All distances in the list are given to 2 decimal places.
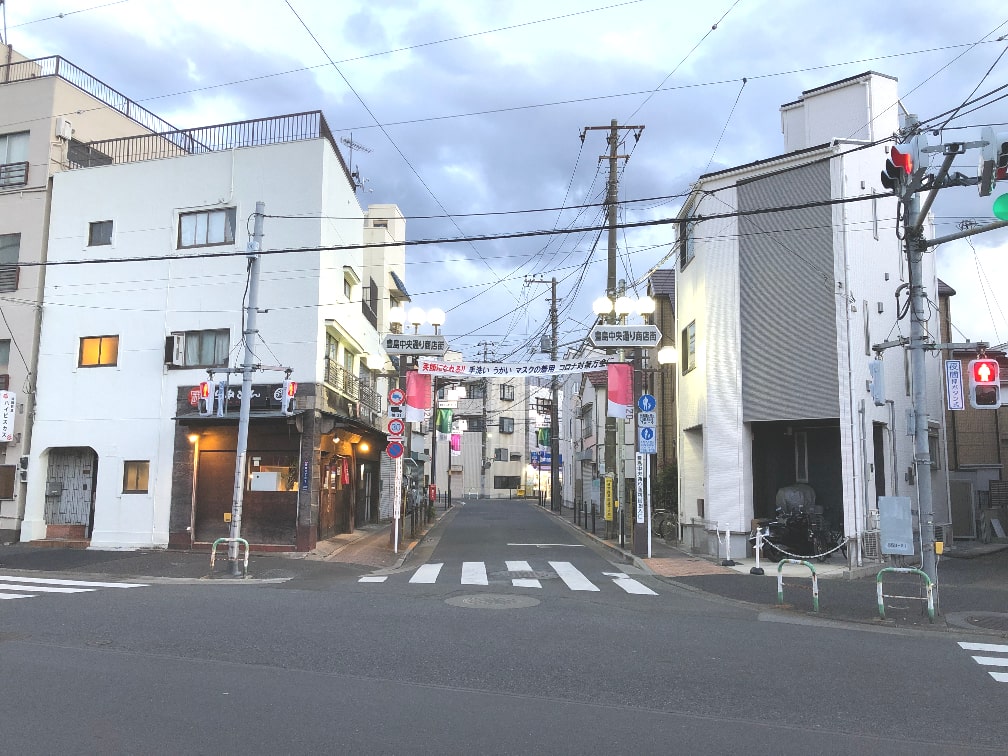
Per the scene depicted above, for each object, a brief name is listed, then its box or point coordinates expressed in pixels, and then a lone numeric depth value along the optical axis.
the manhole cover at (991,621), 10.48
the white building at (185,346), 19.55
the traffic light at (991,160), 10.05
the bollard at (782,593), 11.51
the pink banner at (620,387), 20.23
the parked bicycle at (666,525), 23.42
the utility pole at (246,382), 15.61
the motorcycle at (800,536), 17.75
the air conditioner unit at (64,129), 21.86
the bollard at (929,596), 10.71
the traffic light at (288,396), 17.91
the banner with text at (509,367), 20.98
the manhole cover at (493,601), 11.46
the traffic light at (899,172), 11.46
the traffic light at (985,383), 12.68
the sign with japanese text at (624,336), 19.05
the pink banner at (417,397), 20.81
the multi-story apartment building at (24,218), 21.05
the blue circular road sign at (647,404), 19.56
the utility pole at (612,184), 23.25
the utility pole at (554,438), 39.50
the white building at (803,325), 17.75
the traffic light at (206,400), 18.09
